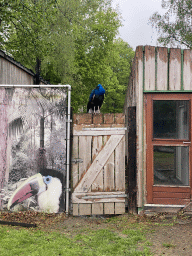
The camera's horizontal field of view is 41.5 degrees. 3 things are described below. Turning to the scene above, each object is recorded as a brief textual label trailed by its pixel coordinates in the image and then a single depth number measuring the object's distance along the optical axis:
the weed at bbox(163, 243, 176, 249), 3.79
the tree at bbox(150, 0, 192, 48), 22.12
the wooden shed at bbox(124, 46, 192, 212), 5.00
